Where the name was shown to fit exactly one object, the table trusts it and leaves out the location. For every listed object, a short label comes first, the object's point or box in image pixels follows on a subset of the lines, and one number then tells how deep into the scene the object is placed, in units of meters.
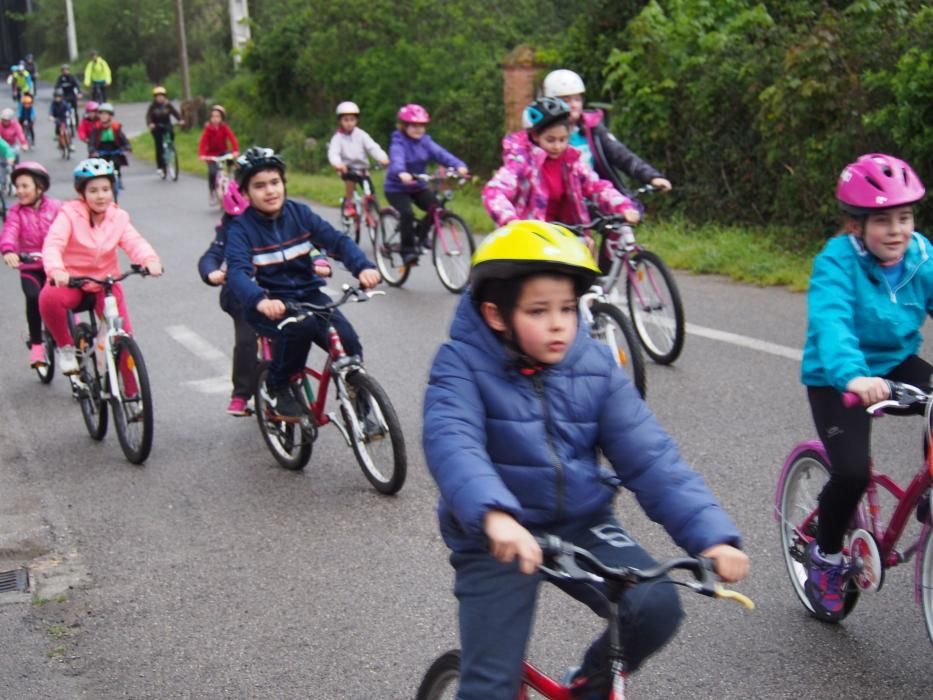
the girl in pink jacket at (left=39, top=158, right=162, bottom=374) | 8.17
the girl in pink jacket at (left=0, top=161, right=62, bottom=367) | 9.31
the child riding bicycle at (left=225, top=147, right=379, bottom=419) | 6.99
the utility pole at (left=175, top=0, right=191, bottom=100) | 42.50
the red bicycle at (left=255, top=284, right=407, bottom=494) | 6.82
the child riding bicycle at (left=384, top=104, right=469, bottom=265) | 13.48
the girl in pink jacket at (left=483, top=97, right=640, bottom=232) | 8.07
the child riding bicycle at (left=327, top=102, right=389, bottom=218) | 16.48
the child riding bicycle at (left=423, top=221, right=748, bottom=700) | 3.12
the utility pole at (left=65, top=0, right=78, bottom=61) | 68.44
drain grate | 5.85
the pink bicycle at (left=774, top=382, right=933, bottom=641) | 4.29
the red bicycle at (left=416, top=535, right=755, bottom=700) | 2.84
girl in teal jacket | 4.47
